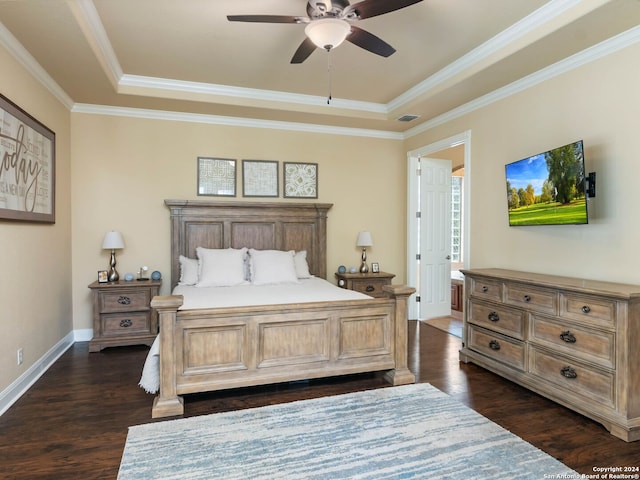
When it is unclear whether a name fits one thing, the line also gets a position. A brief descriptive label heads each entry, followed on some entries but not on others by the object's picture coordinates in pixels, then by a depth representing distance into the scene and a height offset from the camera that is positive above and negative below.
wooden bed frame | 2.79 -0.84
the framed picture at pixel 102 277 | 4.32 -0.44
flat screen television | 2.88 +0.41
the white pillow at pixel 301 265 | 4.73 -0.34
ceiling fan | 2.33 +1.39
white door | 5.64 -0.01
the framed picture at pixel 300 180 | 5.24 +0.80
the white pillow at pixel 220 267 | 4.14 -0.32
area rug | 2.07 -1.25
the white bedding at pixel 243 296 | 2.89 -0.52
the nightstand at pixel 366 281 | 5.09 -0.59
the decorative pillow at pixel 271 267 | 4.27 -0.33
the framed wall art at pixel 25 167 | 2.85 +0.60
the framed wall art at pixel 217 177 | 4.90 +0.79
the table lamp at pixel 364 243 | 5.32 -0.07
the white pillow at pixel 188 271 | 4.33 -0.38
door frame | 5.61 +0.32
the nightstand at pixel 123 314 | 4.17 -0.84
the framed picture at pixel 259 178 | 5.07 +0.79
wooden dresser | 2.44 -0.77
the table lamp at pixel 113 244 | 4.32 -0.07
